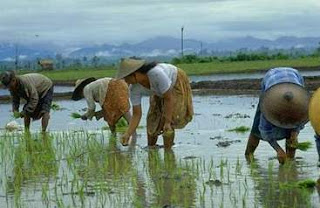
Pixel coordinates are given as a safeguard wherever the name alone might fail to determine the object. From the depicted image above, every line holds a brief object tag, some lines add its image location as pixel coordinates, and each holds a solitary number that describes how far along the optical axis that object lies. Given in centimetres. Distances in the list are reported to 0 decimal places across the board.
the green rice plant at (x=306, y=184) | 918
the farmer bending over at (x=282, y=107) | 973
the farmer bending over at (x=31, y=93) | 1539
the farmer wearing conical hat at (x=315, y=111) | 843
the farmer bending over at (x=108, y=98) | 1562
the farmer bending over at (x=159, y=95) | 1107
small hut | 6735
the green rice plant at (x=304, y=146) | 1190
